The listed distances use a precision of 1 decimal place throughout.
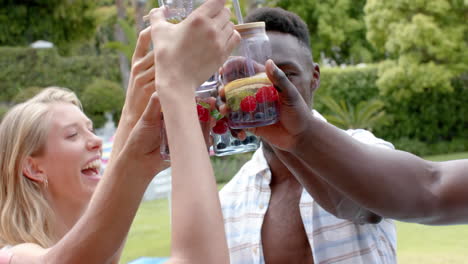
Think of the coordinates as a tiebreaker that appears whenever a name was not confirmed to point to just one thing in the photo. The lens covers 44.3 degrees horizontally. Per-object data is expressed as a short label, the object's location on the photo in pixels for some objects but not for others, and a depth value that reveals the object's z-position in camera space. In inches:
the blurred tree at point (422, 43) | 692.7
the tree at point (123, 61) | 842.8
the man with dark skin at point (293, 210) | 82.0
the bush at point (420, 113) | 728.3
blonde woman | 45.5
